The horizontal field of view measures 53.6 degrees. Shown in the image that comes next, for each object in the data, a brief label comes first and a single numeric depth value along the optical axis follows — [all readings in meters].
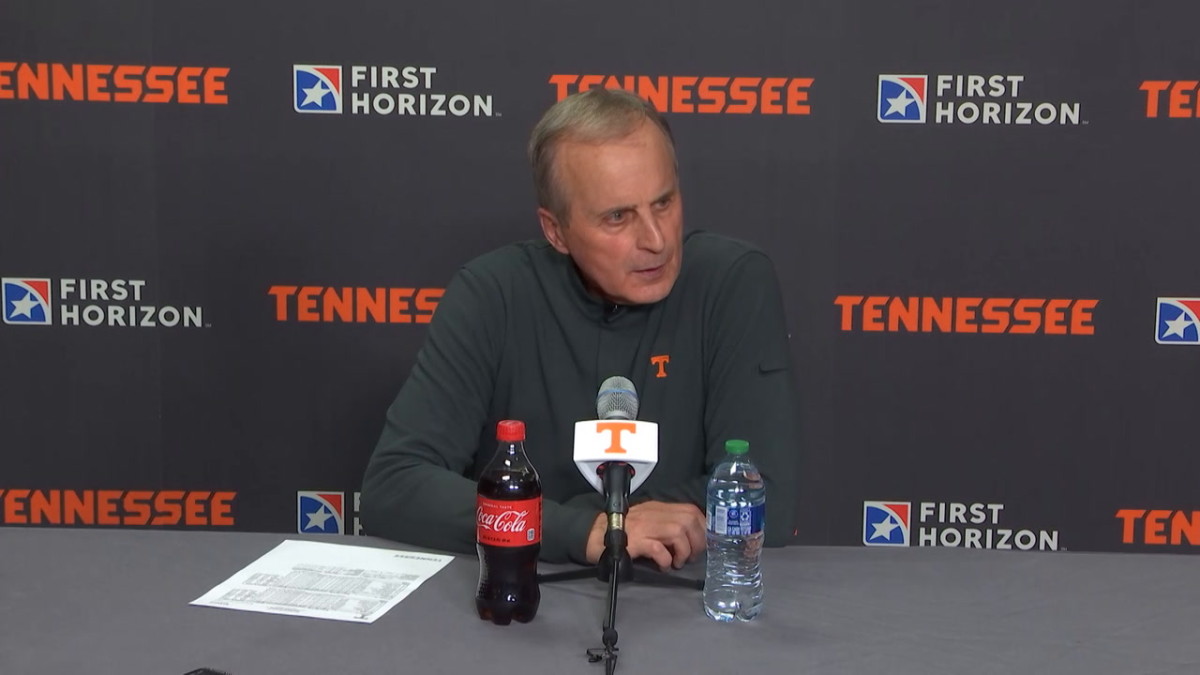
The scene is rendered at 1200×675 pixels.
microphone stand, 1.26
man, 1.84
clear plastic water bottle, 1.39
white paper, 1.42
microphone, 1.30
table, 1.27
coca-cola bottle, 1.37
